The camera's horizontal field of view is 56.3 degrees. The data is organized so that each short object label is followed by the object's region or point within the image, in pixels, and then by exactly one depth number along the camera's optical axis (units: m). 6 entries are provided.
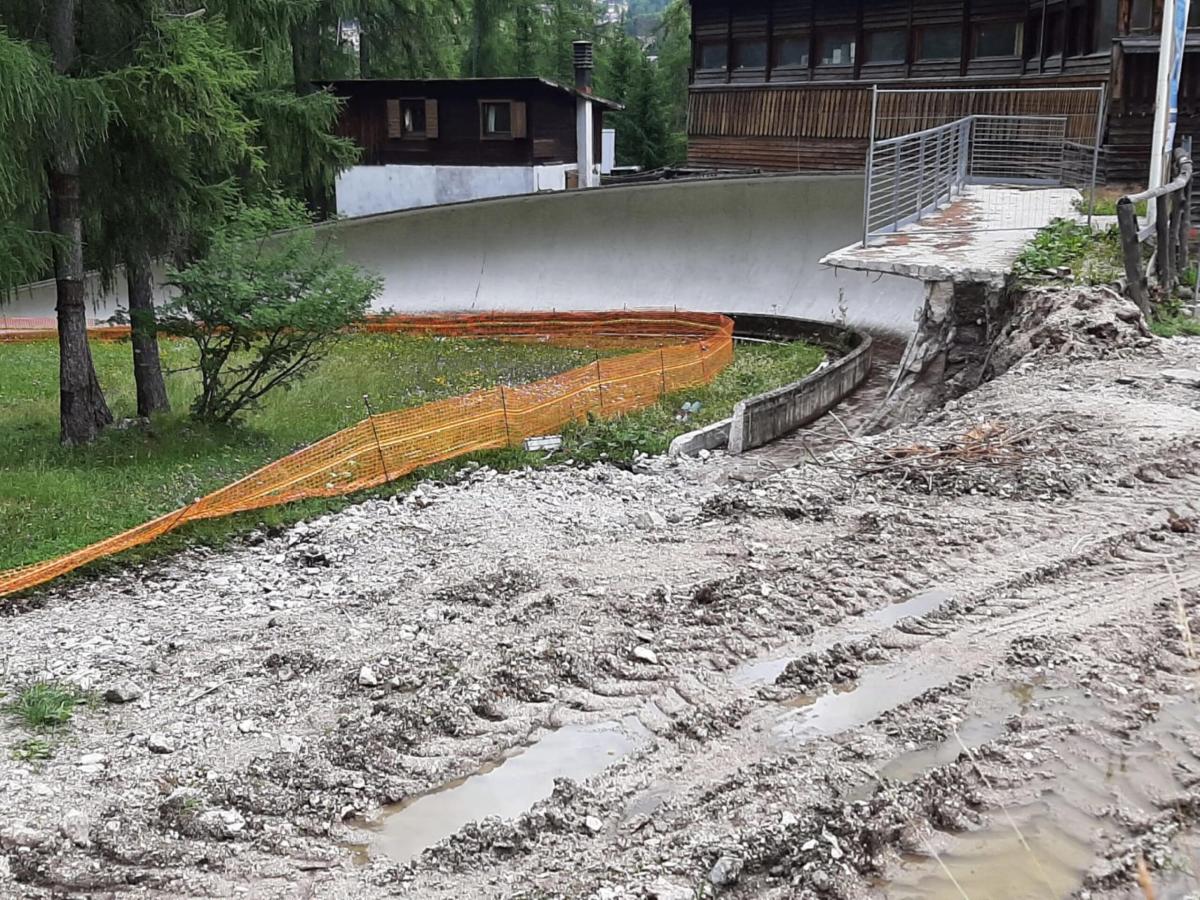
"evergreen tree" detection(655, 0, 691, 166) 51.28
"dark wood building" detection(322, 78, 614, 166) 28.78
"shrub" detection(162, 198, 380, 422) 11.42
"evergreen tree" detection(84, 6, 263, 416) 10.41
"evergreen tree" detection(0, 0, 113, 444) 9.69
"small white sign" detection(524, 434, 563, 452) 11.27
